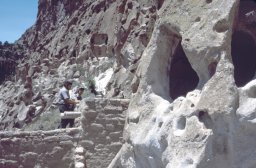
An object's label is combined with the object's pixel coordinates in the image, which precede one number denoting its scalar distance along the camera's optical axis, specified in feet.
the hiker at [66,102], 34.83
